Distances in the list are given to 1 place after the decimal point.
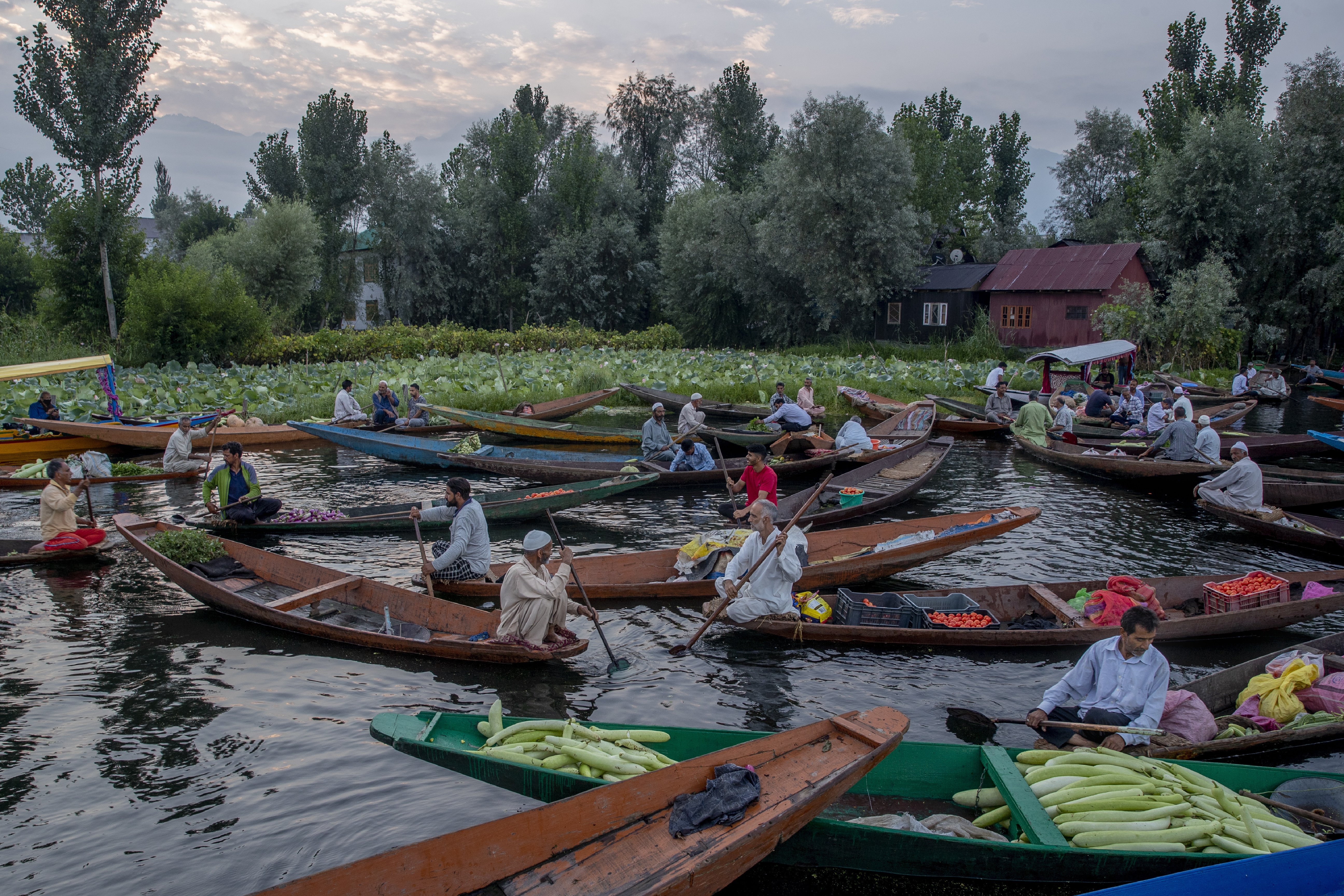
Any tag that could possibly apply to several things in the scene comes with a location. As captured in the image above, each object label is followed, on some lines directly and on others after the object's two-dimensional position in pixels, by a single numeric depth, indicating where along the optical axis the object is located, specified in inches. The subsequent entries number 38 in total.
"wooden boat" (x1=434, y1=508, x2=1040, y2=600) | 346.6
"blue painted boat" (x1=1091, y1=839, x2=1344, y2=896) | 148.1
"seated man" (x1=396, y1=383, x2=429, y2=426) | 755.4
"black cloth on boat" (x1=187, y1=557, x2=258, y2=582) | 354.9
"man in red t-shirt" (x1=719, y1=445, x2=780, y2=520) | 399.9
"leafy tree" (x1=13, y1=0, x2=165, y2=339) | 1038.4
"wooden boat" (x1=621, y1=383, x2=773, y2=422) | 855.1
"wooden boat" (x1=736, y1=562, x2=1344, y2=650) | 293.1
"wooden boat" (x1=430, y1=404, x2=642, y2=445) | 746.2
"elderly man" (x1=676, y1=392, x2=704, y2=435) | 665.6
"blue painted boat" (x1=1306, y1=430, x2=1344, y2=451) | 557.0
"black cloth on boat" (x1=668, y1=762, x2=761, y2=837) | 167.0
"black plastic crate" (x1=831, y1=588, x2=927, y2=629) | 308.7
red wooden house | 1280.8
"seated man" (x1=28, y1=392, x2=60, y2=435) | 686.5
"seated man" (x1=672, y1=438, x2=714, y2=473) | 578.6
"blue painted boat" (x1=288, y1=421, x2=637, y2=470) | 620.7
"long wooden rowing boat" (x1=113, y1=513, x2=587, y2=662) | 289.0
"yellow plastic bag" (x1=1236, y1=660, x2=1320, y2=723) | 231.9
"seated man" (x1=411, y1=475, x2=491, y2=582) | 331.9
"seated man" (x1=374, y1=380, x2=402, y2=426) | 745.0
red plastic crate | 307.7
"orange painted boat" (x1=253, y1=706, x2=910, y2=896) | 150.3
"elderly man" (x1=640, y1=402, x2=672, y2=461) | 593.9
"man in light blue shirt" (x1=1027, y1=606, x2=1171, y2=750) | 212.2
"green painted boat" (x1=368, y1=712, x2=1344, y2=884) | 168.4
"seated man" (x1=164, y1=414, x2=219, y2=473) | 605.3
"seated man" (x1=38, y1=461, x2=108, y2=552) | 402.0
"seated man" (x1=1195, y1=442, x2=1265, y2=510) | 452.1
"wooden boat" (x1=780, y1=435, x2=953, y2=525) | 459.5
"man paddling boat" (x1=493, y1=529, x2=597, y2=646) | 275.6
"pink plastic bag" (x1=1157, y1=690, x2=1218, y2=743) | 220.5
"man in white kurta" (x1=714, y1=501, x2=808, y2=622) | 298.7
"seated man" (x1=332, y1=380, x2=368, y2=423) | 741.9
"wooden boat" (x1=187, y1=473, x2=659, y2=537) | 452.1
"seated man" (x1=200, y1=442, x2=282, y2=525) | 447.8
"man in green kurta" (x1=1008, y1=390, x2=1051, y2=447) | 697.6
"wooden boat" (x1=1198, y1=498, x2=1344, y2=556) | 418.9
